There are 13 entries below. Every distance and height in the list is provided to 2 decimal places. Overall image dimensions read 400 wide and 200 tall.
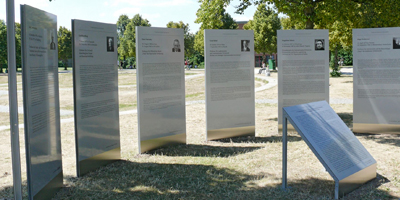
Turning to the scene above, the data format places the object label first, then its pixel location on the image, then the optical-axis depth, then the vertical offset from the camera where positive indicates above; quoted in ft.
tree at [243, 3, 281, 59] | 161.79 +17.29
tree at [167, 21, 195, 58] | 193.16 +18.38
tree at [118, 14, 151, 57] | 202.28 +19.99
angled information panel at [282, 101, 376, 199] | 17.04 -3.35
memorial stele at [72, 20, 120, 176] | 20.63 -0.99
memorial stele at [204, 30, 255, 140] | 29.25 -0.64
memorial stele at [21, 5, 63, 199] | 14.79 -1.03
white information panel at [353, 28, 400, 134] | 30.68 -0.50
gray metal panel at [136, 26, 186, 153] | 25.64 -0.78
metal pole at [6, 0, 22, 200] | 13.64 -0.69
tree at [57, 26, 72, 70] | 165.68 +20.01
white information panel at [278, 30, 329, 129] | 31.37 +0.50
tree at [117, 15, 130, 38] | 280.10 +37.83
